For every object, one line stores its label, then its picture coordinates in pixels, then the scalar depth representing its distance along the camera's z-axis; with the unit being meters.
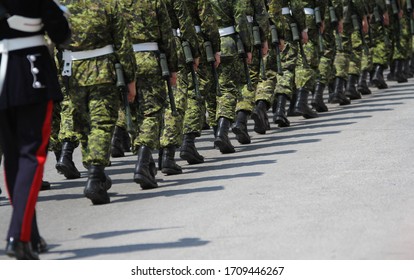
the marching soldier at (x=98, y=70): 17.59
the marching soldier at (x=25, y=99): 13.33
